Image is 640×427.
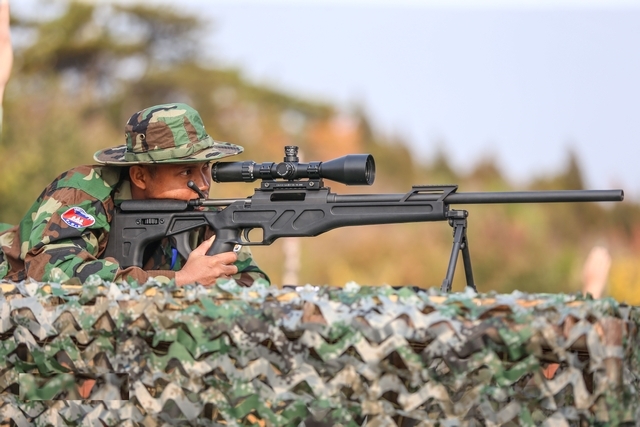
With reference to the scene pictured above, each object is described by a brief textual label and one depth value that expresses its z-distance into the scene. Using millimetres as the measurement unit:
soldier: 9008
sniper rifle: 8820
